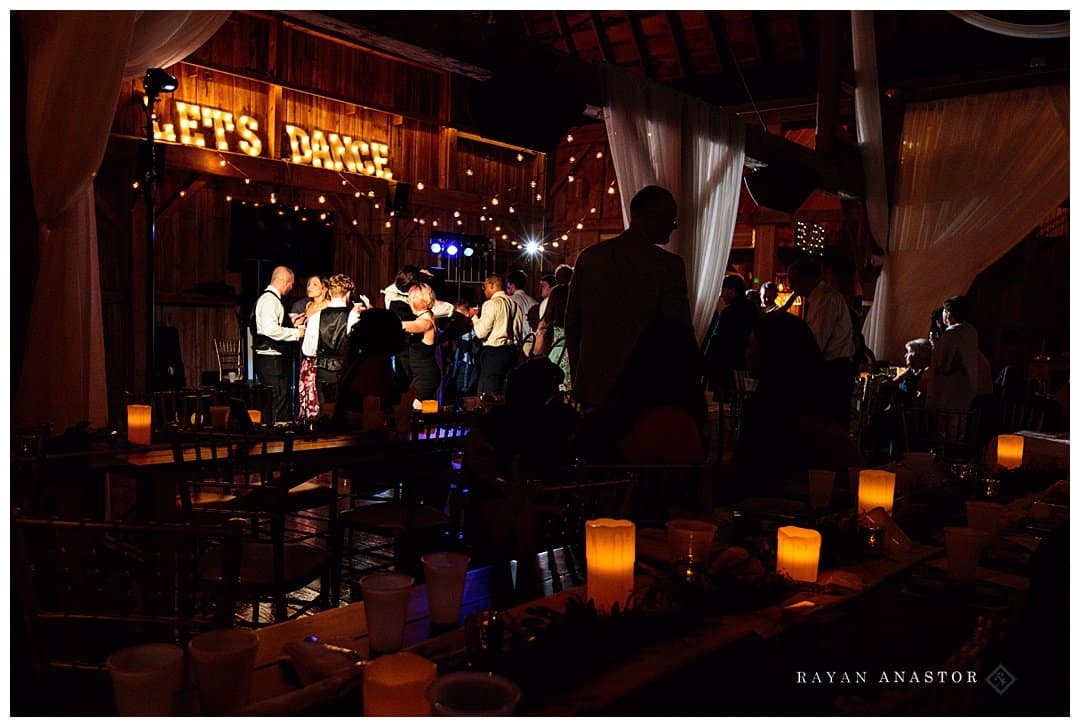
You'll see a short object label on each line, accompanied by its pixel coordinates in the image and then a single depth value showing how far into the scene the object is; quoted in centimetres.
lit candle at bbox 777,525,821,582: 181
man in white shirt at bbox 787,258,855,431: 633
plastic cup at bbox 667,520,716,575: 182
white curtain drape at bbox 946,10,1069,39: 604
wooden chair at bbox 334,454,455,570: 346
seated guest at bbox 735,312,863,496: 389
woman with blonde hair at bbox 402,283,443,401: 679
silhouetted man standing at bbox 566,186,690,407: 395
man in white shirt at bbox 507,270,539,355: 936
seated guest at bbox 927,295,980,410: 600
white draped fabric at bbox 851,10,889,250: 761
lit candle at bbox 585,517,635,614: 164
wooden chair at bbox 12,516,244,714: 170
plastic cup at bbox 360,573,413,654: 147
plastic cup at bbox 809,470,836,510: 252
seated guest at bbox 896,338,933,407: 705
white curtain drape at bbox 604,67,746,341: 546
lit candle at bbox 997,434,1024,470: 343
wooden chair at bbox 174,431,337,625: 284
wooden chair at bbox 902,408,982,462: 530
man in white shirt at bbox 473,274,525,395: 873
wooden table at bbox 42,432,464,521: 315
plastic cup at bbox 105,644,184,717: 116
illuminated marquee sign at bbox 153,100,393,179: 952
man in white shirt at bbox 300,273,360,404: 687
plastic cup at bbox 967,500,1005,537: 218
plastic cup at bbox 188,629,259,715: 122
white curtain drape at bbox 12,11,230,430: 353
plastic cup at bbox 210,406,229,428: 384
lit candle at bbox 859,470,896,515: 233
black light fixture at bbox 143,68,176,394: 556
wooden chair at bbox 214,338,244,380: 1002
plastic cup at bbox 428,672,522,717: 113
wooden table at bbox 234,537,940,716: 125
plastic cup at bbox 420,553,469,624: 161
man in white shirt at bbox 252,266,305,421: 748
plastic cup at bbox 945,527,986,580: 190
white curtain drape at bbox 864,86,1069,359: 848
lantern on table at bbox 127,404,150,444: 350
